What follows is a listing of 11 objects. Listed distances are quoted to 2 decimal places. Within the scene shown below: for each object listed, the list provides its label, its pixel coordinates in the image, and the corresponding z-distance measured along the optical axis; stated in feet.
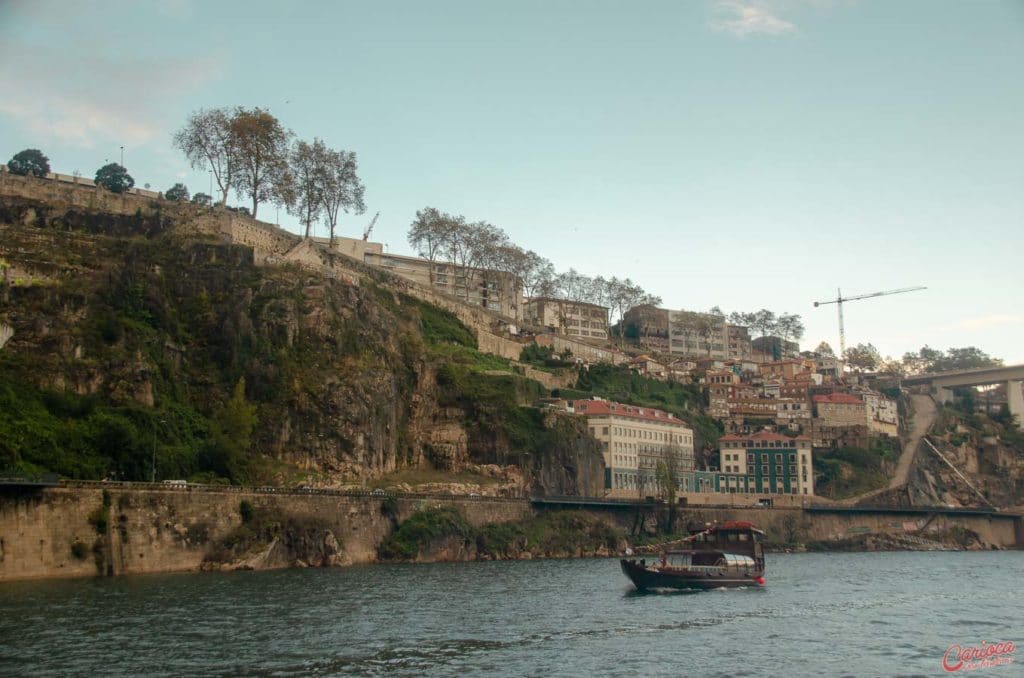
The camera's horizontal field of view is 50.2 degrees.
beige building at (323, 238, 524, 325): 558.15
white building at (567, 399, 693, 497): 469.98
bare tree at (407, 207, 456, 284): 558.56
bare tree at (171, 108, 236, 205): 414.41
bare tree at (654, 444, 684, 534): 428.97
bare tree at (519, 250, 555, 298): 616.39
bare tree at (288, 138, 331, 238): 463.42
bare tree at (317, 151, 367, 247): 472.85
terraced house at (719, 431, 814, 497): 520.01
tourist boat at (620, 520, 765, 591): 256.52
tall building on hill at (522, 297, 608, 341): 625.00
